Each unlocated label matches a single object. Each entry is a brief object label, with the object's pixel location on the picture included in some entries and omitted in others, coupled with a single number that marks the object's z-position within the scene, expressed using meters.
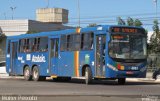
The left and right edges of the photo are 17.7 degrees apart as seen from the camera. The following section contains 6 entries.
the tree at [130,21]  66.50
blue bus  27.52
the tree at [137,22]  65.69
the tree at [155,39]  55.53
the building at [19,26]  72.56
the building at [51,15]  109.38
